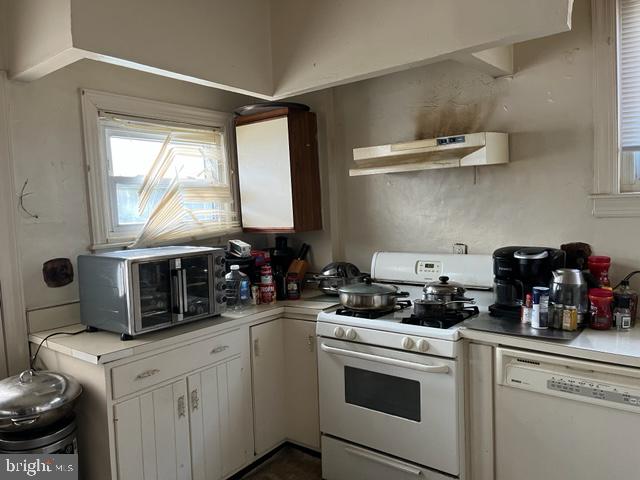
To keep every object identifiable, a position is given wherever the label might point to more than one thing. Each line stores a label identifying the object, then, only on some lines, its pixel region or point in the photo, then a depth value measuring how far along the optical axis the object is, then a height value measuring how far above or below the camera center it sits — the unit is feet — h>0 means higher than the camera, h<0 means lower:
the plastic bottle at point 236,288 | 9.00 -1.49
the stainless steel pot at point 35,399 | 5.81 -2.26
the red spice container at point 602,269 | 7.13 -1.12
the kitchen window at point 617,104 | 7.09 +1.36
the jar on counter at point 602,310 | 6.55 -1.59
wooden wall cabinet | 9.75 +0.77
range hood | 7.84 +0.86
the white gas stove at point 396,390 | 6.75 -2.85
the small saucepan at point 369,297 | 7.89 -1.55
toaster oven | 6.86 -1.14
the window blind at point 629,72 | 7.08 +1.81
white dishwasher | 5.67 -2.83
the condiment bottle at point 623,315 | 6.55 -1.67
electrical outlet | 8.90 -0.89
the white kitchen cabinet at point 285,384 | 8.64 -3.27
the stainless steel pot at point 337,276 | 9.49 -1.42
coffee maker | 7.13 -1.13
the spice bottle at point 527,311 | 6.89 -1.64
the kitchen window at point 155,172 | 8.27 +0.79
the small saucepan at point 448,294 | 7.52 -1.48
